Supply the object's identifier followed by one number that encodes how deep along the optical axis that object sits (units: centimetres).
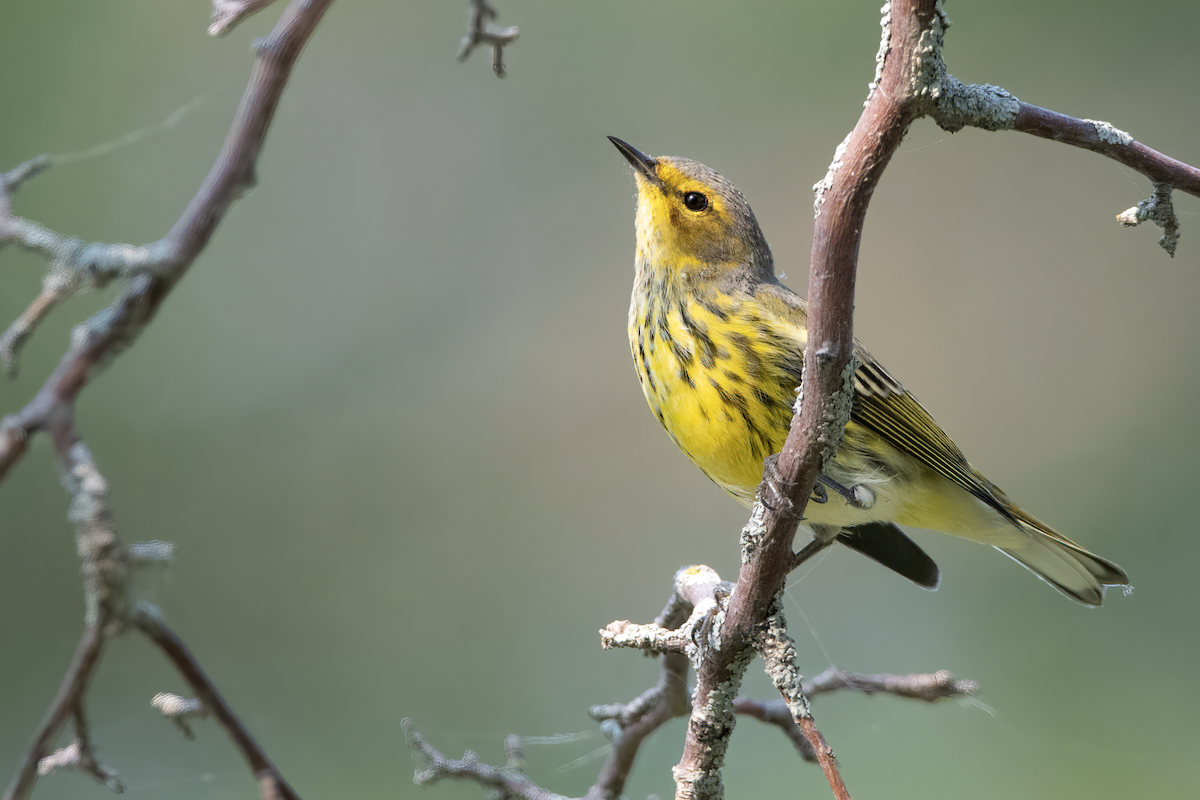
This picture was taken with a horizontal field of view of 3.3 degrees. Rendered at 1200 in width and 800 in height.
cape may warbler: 336
